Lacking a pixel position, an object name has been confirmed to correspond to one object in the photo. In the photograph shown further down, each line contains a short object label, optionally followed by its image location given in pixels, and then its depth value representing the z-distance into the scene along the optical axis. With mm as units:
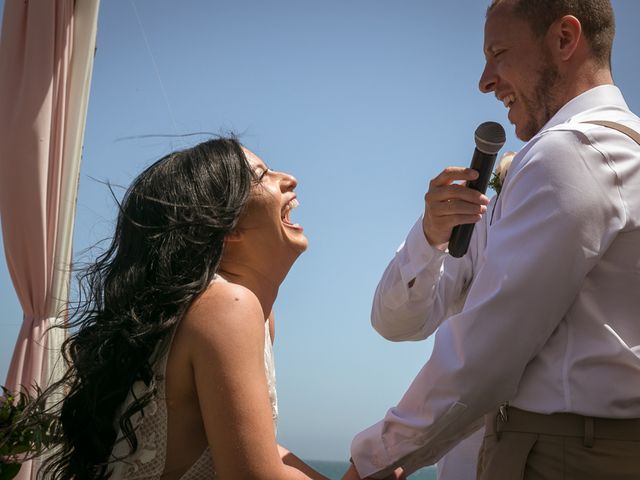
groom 1728
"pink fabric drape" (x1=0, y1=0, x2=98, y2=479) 4543
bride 1888
